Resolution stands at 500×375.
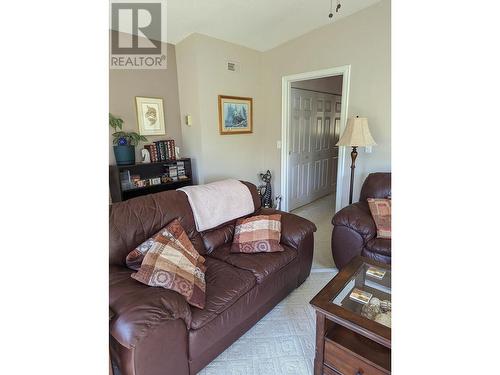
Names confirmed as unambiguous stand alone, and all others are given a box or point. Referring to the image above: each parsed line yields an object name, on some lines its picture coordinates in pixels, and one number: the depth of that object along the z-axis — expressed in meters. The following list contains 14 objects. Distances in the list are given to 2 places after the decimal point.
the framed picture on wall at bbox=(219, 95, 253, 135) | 3.41
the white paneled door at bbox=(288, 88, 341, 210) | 3.97
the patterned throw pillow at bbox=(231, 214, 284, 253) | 1.95
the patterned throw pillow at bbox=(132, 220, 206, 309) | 1.36
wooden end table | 1.15
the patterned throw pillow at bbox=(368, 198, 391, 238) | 2.15
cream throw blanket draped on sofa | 2.02
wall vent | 3.40
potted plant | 2.82
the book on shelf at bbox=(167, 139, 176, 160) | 3.27
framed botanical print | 3.09
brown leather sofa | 1.12
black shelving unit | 2.81
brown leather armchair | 2.10
